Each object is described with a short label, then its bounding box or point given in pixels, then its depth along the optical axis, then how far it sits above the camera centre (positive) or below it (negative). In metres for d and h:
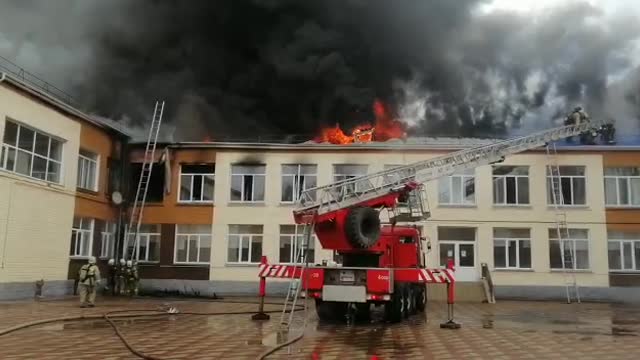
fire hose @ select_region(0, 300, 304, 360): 8.73 -1.41
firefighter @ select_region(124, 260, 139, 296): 22.03 -0.85
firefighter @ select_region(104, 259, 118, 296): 22.48 -0.82
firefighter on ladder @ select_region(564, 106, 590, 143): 22.89 +6.17
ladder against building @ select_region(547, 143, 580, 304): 23.52 +1.85
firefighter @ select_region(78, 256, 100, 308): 15.85 -0.64
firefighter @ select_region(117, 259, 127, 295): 22.20 -0.83
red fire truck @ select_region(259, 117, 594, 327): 13.22 +0.33
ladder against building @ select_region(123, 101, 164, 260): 24.28 +3.11
